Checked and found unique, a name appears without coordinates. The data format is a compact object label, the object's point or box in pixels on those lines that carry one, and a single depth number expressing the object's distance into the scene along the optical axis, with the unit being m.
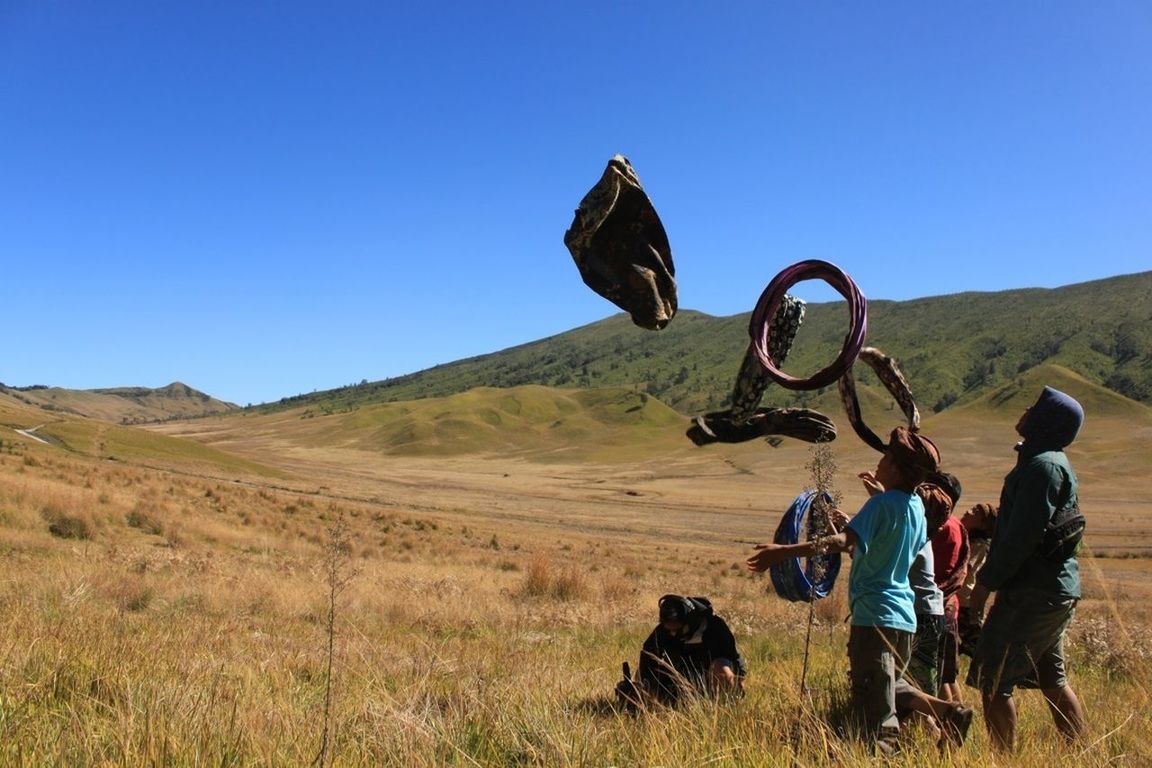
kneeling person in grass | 5.36
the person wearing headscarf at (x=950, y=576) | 5.33
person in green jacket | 4.29
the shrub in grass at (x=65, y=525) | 14.95
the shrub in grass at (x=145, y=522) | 17.33
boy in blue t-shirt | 4.00
